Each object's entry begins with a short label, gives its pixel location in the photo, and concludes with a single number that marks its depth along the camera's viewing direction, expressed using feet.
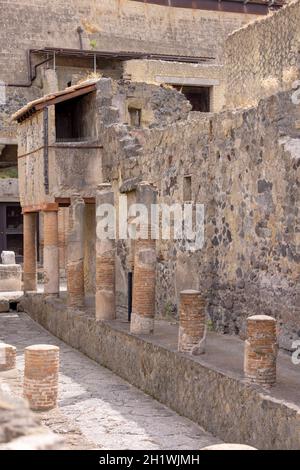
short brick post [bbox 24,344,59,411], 29.43
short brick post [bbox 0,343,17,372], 33.06
